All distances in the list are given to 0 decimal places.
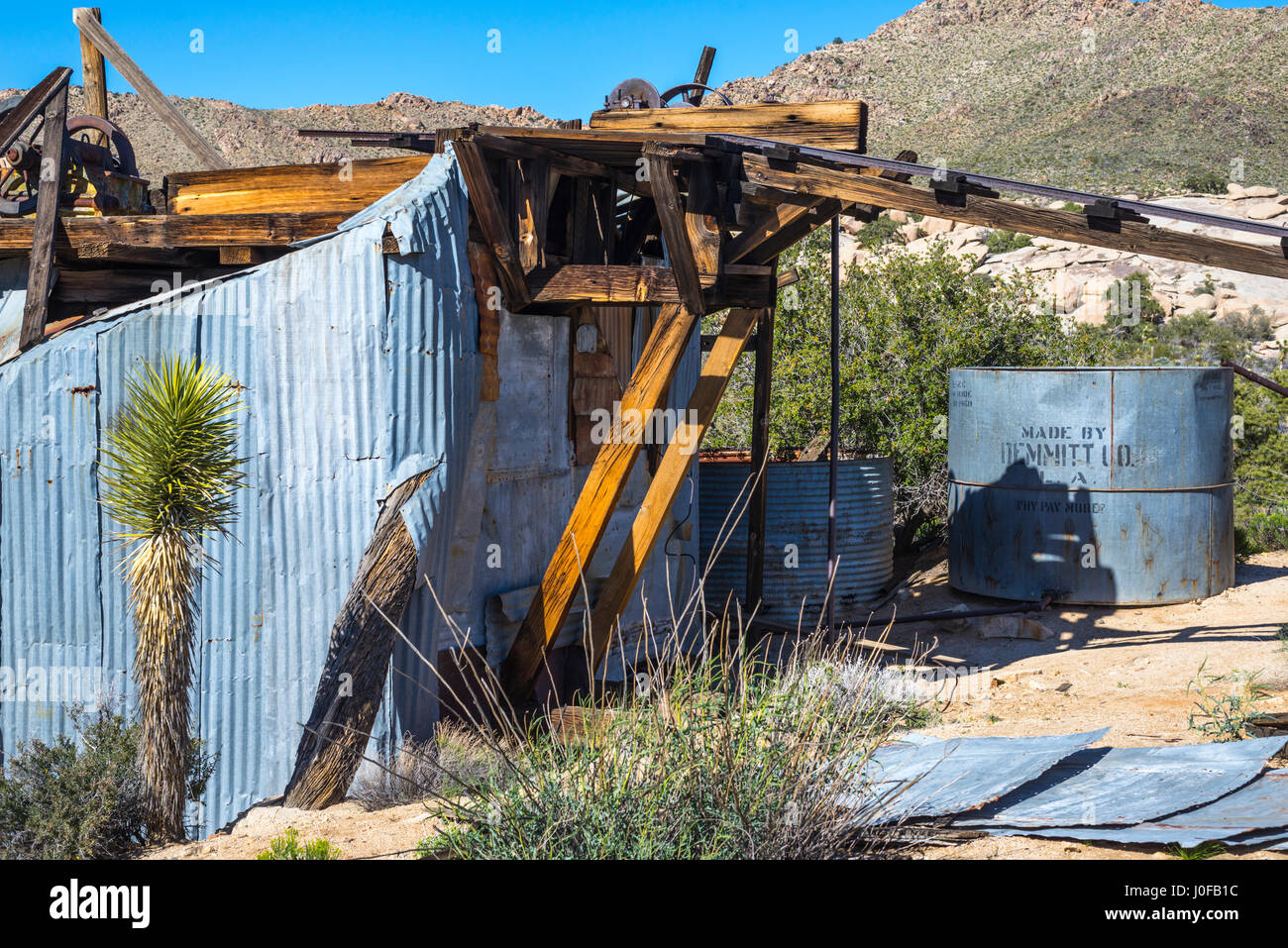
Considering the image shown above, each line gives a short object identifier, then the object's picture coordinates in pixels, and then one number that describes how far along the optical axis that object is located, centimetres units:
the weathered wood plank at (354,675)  577
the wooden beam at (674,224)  654
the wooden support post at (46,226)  699
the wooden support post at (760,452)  1028
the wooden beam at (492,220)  650
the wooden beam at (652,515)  730
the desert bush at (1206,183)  3800
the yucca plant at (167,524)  544
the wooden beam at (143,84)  938
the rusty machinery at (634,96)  774
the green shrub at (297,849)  462
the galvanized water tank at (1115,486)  1109
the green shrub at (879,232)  3875
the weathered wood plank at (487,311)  677
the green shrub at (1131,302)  2817
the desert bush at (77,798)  510
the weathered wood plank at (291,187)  702
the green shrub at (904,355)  1392
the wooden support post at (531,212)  700
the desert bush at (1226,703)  604
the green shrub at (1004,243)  3799
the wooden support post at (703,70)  844
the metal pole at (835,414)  928
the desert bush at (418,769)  572
